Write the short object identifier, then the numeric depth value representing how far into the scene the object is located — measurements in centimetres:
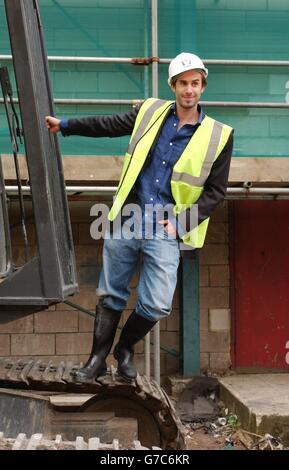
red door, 862
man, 407
